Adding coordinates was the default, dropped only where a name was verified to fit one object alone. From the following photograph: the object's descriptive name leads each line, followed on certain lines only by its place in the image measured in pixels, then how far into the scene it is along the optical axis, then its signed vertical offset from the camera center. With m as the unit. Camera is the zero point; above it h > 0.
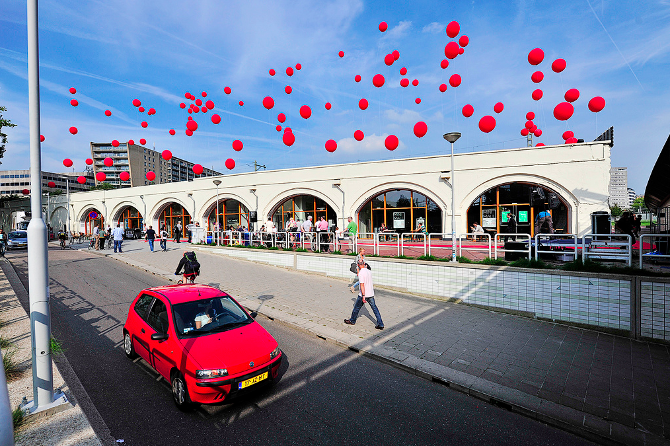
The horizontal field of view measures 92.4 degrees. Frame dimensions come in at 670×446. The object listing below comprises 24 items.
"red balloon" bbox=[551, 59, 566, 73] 12.63 +6.07
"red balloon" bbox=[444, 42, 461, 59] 12.11 +6.47
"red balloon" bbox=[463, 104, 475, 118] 14.32 +4.91
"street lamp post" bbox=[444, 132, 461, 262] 9.62 +2.53
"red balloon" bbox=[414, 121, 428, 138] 13.48 +3.89
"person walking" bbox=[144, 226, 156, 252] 19.44 -0.64
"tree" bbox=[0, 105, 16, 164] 14.82 +4.75
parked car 23.45 -0.93
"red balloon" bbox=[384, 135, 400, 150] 15.33 +3.74
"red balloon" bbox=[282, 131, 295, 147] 15.52 +4.11
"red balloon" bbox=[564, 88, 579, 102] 13.26 +5.11
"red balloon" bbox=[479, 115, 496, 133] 12.42 +3.73
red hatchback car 3.98 -1.67
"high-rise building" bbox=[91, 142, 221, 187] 91.50 +19.17
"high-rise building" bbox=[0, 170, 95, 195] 102.89 +15.27
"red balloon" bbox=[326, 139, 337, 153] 16.75 +4.04
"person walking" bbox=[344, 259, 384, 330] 7.09 -1.65
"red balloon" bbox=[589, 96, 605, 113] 12.30 +4.38
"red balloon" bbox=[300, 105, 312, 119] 14.67 +5.09
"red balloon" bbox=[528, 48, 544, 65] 11.73 +5.96
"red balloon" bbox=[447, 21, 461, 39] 11.79 +7.06
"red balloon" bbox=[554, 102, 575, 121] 11.99 +4.04
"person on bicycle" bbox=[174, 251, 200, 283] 8.70 -1.15
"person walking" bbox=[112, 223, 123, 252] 19.33 -0.61
